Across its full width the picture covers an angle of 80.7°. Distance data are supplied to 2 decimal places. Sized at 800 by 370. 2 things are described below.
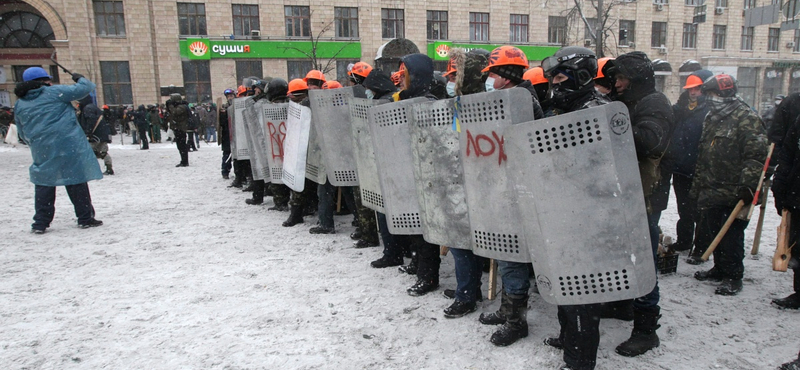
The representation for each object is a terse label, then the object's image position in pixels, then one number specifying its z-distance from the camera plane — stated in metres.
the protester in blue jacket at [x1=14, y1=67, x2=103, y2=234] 5.88
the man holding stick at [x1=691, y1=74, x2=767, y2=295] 3.74
